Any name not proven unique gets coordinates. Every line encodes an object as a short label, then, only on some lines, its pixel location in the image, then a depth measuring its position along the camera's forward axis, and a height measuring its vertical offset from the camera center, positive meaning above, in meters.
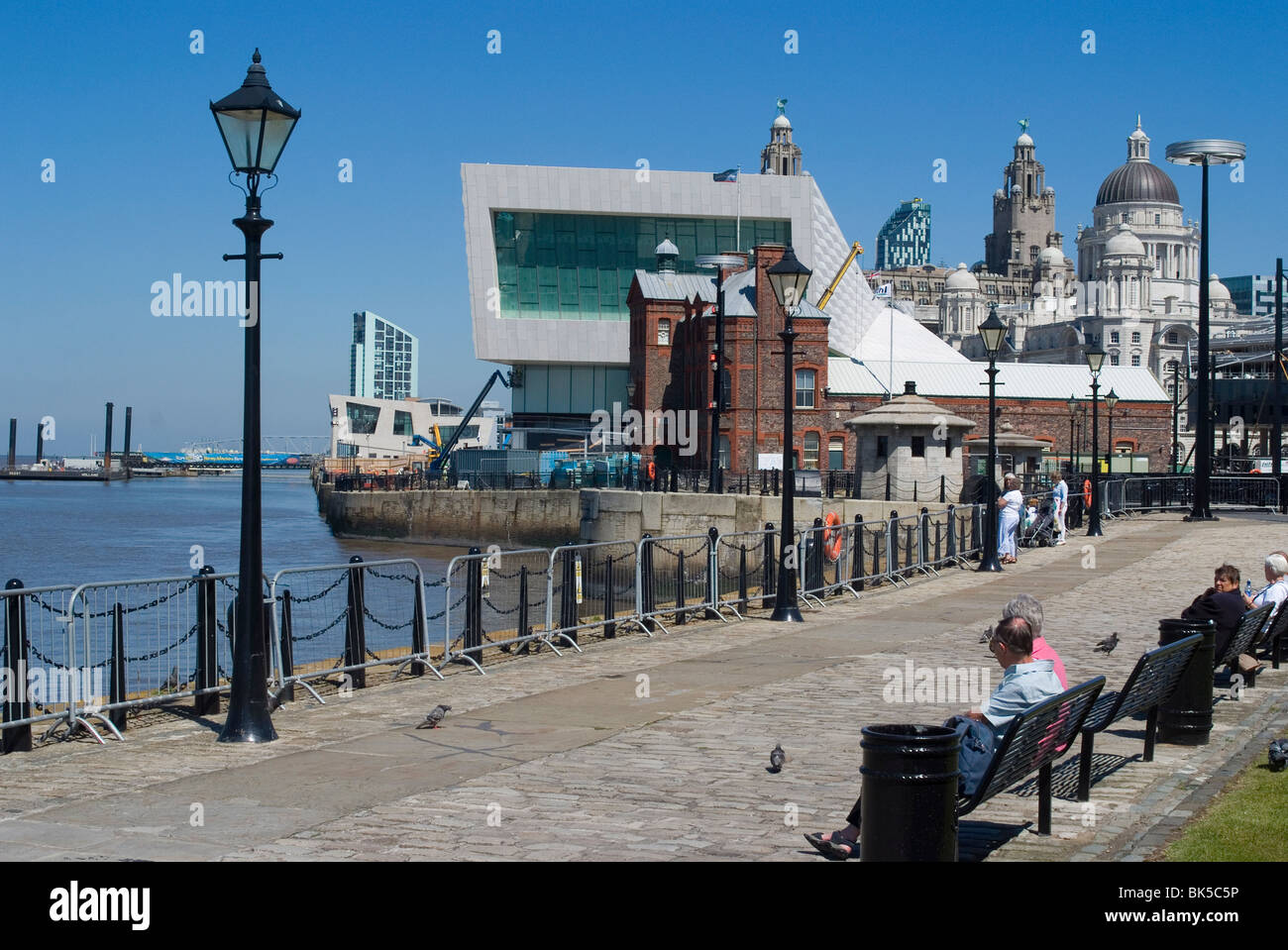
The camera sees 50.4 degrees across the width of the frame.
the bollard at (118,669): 10.83 -1.78
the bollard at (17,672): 10.07 -1.68
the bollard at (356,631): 13.34 -1.81
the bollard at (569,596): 16.08 -1.77
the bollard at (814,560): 21.50 -1.72
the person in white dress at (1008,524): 27.08 -1.42
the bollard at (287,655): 12.40 -1.90
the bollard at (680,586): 18.23 -1.84
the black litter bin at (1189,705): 9.95 -1.84
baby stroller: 31.11 -1.70
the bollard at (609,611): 17.12 -2.05
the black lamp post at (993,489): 25.00 -0.67
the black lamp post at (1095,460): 32.95 -0.17
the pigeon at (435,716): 10.67 -2.10
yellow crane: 79.69 +10.76
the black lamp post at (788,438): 18.14 +0.17
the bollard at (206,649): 11.67 -1.74
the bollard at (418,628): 13.91 -1.86
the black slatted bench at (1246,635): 11.84 -1.61
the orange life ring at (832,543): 22.75 -1.58
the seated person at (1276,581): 13.25 -1.24
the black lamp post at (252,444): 10.08 +0.02
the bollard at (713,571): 18.89 -1.67
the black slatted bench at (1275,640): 13.36 -1.89
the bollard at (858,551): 22.47 -1.66
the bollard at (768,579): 20.64 -1.94
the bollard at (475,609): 14.73 -1.74
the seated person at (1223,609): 11.67 -1.33
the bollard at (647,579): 17.94 -1.70
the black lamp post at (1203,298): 31.69 +3.87
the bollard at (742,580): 19.53 -1.88
